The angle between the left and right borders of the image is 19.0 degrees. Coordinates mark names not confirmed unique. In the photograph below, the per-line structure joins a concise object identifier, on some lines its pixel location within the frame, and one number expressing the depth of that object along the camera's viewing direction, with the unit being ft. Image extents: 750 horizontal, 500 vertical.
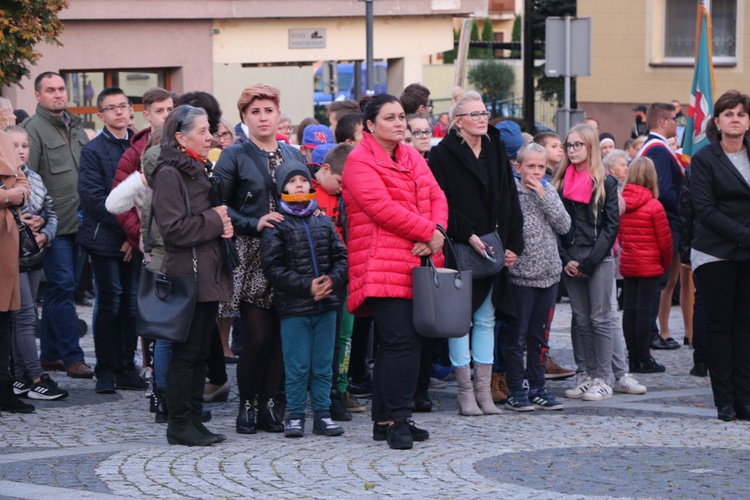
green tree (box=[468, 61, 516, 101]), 252.11
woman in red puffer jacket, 42.70
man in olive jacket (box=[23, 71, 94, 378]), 56.20
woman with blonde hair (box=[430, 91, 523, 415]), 48.23
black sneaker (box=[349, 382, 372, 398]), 53.91
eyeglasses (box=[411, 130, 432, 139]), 55.74
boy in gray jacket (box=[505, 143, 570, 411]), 50.44
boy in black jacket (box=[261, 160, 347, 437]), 43.57
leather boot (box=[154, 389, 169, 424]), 47.30
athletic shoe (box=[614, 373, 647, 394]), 54.76
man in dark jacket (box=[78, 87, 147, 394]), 52.98
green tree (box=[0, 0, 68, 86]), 85.79
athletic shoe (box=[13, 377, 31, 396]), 52.22
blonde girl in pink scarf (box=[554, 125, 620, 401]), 53.07
